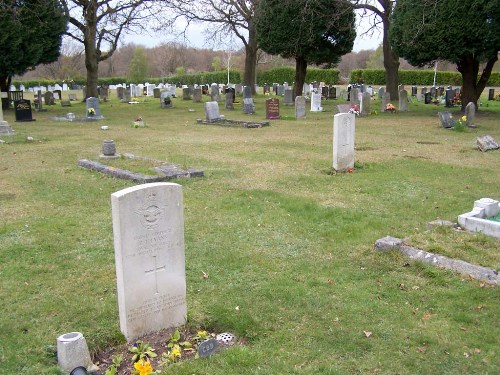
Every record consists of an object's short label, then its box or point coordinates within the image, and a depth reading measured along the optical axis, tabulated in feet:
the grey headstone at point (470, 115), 61.93
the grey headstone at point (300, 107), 75.25
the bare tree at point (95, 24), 92.79
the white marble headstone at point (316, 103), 87.51
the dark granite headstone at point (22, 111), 74.33
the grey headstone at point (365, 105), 79.55
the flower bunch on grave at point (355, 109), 78.29
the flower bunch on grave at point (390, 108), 86.07
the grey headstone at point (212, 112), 70.49
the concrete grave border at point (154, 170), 32.68
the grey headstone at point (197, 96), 117.39
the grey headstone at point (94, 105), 75.46
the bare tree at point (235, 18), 108.99
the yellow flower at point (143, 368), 11.68
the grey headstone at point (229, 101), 93.31
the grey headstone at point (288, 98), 101.76
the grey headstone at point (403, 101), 86.67
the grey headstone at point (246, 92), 102.70
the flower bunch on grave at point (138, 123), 67.76
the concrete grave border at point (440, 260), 18.04
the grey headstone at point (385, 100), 87.41
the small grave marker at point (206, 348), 13.28
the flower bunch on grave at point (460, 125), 60.39
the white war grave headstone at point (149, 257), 13.50
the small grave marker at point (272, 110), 74.95
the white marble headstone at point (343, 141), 35.53
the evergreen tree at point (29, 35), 81.15
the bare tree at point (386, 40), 87.61
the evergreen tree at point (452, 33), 68.03
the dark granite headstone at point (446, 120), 63.45
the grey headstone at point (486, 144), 46.26
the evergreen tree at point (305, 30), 93.20
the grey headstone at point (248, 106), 82.99
